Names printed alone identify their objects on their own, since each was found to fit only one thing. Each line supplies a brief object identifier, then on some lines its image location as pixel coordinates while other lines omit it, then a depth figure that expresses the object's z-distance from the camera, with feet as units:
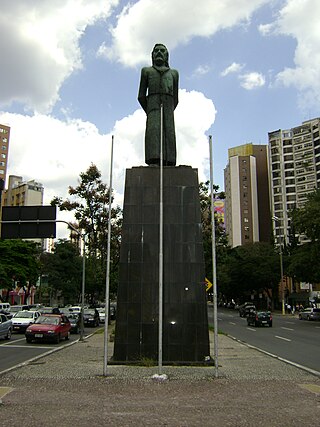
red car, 63.57
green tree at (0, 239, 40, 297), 154.92
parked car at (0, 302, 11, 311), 132.31
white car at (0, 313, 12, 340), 67.73
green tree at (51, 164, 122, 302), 86.79
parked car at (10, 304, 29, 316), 126.95
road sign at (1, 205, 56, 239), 52.11
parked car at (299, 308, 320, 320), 139.40
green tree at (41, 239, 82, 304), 190.29
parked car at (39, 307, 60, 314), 106.42
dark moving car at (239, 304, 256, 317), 163.68
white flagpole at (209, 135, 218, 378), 33.27
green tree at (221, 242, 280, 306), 208.85
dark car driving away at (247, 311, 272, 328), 111.34
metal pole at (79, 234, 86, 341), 69.73
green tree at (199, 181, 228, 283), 102.22
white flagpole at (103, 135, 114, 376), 32.39
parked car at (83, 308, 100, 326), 108.89
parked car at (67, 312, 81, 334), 88.38
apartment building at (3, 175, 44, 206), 328.70
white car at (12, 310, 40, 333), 84.48
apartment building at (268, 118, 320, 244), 291.58
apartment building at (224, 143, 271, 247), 336.70
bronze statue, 47.32
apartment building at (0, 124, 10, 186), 312.71
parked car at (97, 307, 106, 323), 126.07
